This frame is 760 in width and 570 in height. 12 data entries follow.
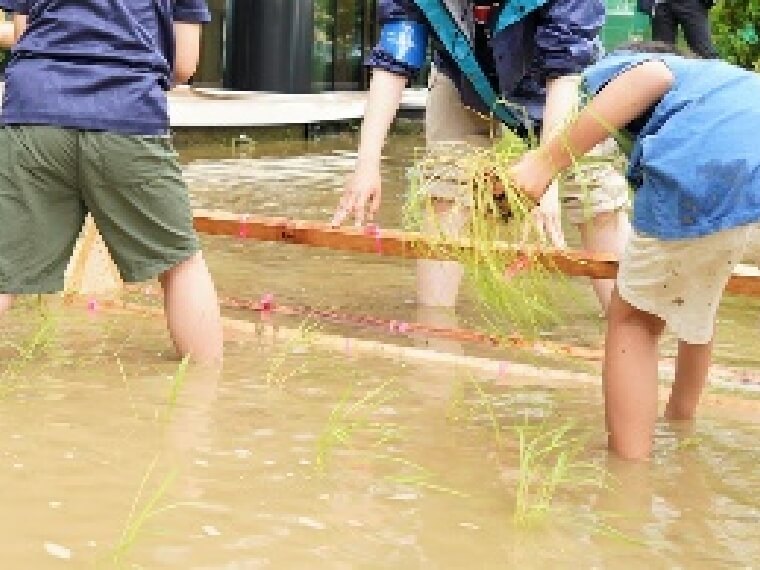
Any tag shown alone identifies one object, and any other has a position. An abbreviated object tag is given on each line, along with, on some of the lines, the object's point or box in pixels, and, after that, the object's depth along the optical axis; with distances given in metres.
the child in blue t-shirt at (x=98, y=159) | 4.11
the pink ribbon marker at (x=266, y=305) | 5.38
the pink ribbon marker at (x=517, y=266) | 3.91
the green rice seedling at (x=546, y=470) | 2.96
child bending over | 3.36
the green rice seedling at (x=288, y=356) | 4.19
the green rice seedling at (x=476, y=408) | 3.70
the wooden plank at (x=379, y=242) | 4.18
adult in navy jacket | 4.67
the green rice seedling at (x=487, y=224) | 3.61
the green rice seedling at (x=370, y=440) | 3.17
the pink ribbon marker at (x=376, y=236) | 4.74
